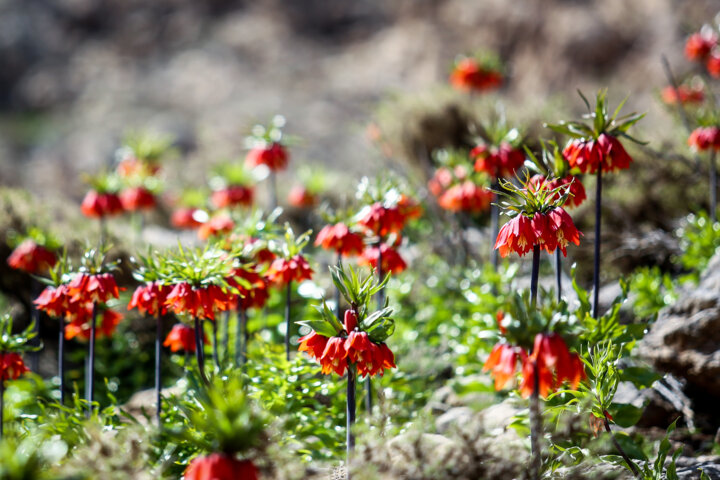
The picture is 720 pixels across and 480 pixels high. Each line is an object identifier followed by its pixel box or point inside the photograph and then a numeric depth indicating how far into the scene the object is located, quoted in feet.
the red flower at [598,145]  21.39
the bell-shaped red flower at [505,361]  15.15
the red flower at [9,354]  21.65
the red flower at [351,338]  17.40
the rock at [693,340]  25.05
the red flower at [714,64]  39.77
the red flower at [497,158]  29.73
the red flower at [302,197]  50.03
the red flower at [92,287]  22.02
